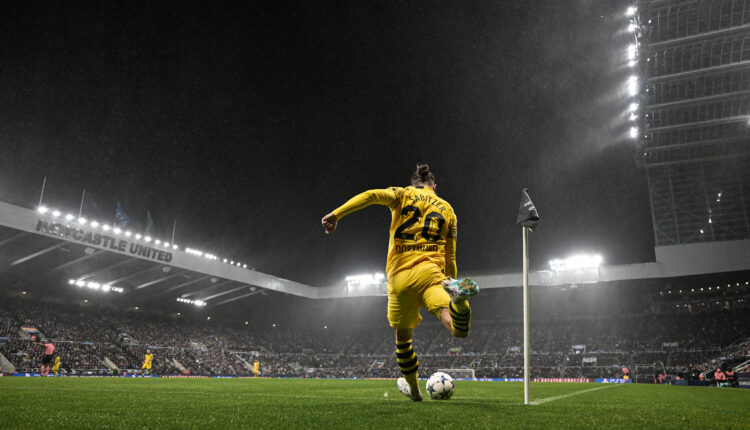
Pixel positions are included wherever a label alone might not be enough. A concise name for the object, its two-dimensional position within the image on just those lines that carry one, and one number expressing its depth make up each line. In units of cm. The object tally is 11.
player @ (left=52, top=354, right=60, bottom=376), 2530
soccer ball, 601
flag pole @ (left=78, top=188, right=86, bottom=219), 2721
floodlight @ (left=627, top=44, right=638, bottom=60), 2655
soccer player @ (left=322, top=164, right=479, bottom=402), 443
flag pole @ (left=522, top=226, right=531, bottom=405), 519
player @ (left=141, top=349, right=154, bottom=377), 2689
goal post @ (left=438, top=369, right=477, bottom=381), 3728
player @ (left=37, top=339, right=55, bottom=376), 2002
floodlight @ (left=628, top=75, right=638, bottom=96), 2772
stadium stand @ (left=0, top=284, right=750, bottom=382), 3148
